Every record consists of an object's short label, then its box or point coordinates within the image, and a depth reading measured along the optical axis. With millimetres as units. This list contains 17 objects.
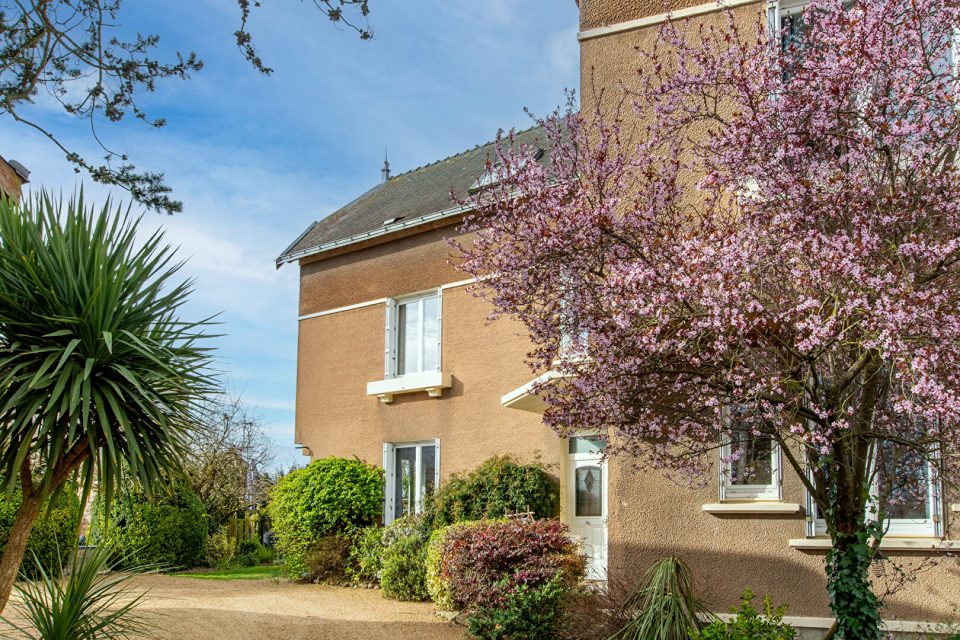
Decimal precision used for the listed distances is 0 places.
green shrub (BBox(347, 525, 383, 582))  16078
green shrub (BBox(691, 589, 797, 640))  7973
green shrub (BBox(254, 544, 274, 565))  22906
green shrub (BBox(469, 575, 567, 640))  10188
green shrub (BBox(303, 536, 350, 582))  16594
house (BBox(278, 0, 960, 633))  10156
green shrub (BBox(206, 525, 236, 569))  20359
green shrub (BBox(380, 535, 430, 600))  14484
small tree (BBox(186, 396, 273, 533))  22156
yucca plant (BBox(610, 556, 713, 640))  8773
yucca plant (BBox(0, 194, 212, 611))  8195
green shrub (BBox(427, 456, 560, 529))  14602
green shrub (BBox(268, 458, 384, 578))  17000
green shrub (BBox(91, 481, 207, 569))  17828
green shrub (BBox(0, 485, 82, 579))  15898
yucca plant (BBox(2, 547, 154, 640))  8164
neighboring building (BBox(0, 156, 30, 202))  21062
